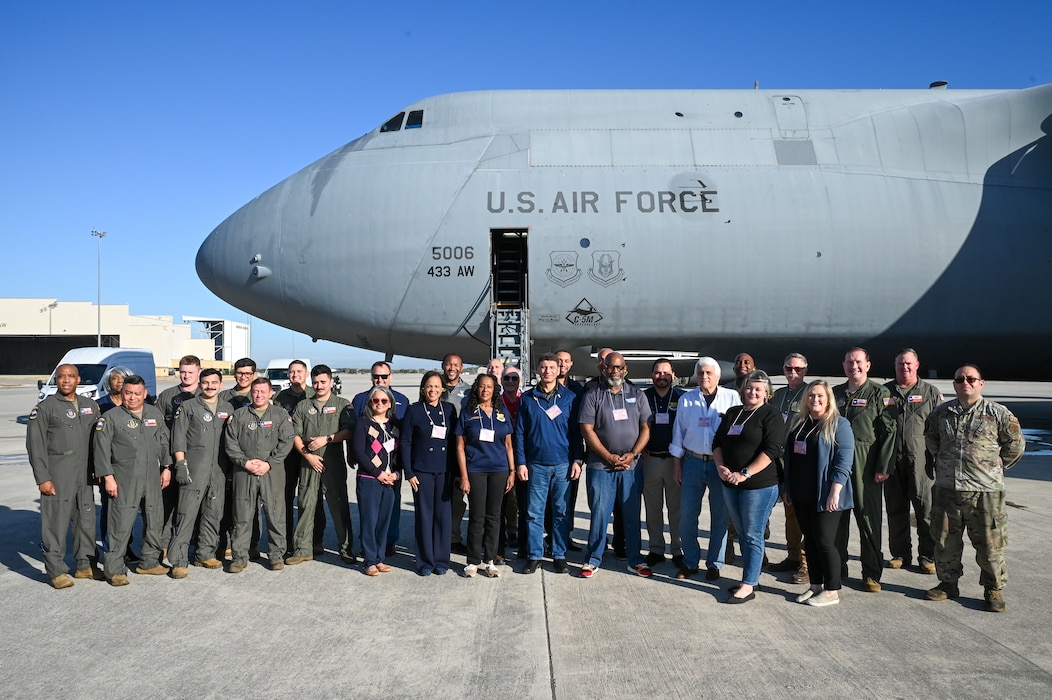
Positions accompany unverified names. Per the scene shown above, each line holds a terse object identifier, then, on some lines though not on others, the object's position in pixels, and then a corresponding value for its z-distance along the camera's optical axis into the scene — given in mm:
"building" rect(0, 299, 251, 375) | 59844
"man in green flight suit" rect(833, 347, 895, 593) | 5785
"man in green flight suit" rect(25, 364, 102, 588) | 5629
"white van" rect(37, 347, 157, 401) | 18984
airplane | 11070
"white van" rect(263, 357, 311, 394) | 28969
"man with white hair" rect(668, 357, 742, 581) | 5875
